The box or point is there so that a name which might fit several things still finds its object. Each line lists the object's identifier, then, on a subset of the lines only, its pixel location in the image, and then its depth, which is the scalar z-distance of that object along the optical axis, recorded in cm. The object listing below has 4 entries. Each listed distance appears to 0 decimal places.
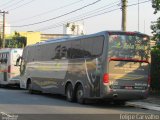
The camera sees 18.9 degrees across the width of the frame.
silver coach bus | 2092
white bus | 3609
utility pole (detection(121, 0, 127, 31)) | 2867
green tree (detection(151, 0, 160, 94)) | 2539
